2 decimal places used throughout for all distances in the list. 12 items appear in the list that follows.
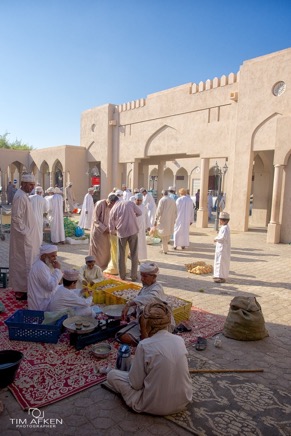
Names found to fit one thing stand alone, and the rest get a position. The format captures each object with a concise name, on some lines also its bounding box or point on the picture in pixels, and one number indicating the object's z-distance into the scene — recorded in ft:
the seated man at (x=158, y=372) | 8.66
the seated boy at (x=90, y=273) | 18.36
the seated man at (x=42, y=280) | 14.73
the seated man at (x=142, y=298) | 12.46
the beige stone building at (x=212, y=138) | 38.55
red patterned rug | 9.96
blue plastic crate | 12.93
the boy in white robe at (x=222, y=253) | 21.33
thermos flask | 10.66
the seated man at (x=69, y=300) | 14.20
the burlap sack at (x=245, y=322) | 14.16
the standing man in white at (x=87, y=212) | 43.57
